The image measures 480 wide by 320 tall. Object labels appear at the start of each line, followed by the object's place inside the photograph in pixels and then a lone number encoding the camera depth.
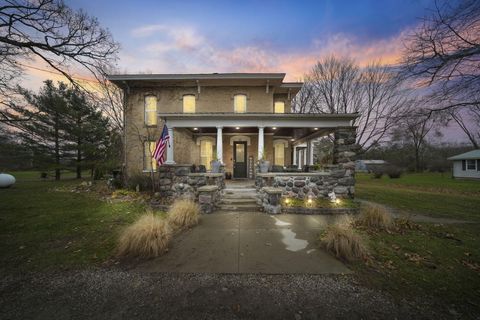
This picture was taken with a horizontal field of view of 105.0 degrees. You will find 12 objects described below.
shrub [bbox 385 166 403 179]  23.05
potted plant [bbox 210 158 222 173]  9.07
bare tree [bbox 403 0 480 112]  4.81
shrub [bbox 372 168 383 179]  24.41
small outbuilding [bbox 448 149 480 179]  21.48
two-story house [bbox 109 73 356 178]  12.52
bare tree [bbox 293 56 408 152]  18.06
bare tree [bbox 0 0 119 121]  5.41
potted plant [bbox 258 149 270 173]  8.71
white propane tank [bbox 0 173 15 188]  12.96
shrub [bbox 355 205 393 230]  5.11
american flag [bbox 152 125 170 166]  7.41
